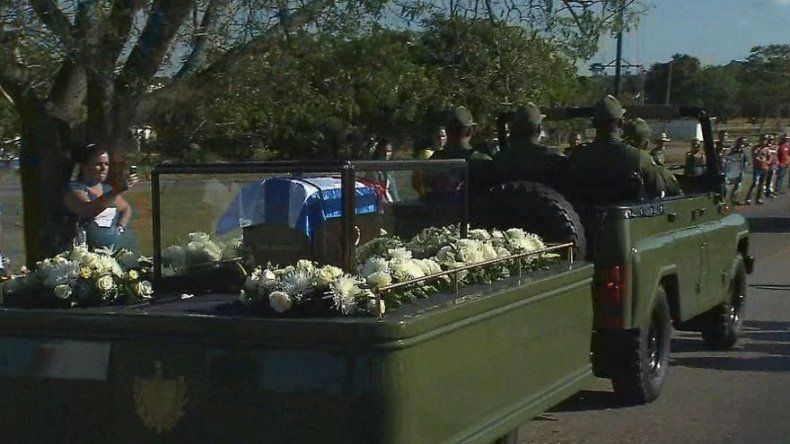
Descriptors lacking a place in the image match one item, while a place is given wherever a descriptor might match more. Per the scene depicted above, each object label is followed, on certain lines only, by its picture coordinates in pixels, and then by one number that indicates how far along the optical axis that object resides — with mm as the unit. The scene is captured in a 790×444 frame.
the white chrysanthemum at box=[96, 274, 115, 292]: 5199
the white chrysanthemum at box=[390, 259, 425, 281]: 4930
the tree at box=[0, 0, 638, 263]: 8141
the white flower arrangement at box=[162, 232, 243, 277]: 5809
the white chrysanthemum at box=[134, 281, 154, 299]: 5301
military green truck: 4469
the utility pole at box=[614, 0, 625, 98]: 9961
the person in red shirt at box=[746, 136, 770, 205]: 28344
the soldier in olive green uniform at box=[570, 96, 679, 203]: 7938
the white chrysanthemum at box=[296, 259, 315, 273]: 4915
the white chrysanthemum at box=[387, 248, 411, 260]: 5230
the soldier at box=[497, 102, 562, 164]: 8078
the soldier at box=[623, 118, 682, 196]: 9234
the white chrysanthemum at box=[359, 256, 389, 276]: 4953
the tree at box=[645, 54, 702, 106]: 43219
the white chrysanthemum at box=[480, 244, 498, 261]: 5727
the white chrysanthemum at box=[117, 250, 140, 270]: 5730
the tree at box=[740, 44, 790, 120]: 55781
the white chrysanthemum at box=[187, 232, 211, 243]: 5852
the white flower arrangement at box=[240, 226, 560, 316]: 4660
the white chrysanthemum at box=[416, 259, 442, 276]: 5164
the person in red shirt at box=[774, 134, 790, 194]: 31211
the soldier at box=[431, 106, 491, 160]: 8672
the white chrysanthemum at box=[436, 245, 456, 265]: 5566
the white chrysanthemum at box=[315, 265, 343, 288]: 4711
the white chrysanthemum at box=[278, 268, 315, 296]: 4711
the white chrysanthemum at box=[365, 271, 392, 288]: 4716
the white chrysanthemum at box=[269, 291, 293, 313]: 4660
